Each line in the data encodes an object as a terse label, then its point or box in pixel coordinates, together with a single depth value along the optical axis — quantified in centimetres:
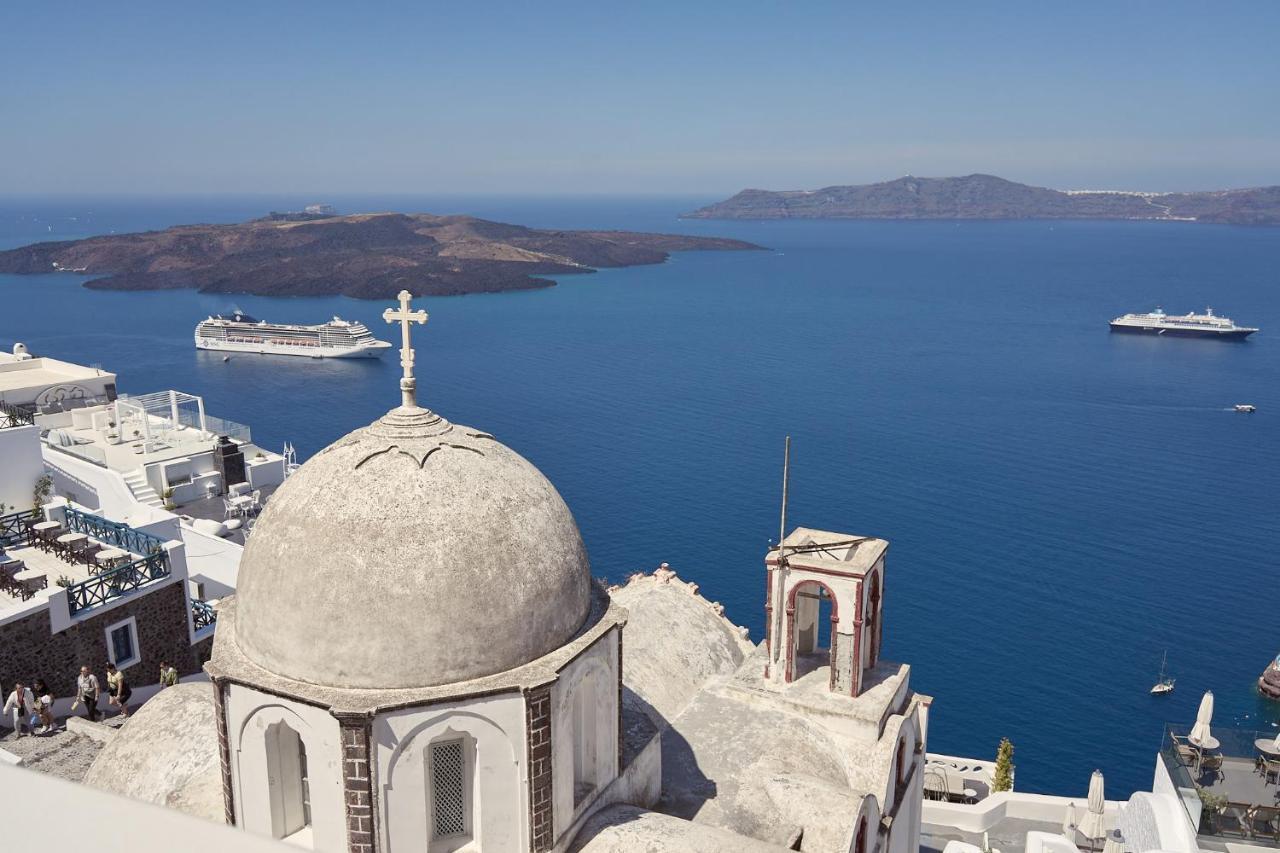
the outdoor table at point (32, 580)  1708
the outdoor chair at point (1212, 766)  2033
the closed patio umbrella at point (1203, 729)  2083
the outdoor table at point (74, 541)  1922
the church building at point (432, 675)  893
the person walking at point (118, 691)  1675
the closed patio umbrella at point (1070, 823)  2270
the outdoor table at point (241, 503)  2968
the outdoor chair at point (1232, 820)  1889
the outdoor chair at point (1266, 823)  1880
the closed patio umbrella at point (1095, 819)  2094
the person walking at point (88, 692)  1644
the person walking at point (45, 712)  1584
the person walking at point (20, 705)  1580
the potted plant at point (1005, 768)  2489
